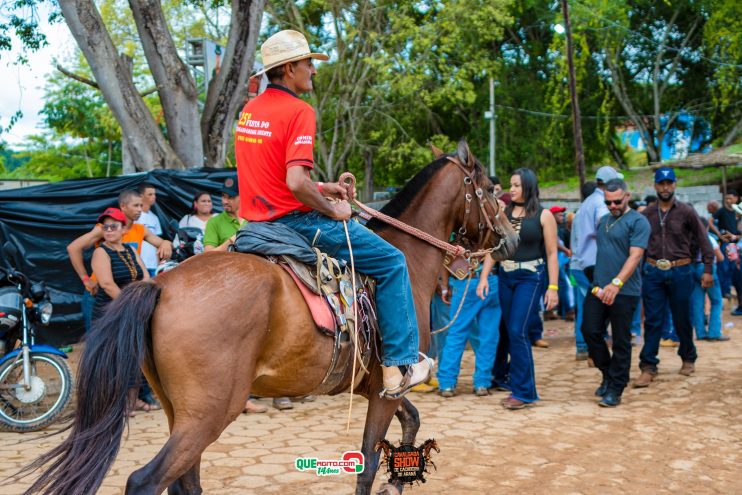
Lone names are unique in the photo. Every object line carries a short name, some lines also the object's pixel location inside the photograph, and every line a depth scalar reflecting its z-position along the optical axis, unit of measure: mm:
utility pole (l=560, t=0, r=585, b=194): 21328
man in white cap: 9180
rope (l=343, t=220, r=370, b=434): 4137
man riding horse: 3990
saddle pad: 3927
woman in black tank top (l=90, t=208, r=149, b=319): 7184
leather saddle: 3977
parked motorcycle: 6836
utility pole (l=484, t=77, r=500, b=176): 29531
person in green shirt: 8023
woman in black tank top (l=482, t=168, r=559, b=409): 7461
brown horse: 3377
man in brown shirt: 8547
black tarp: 9930
